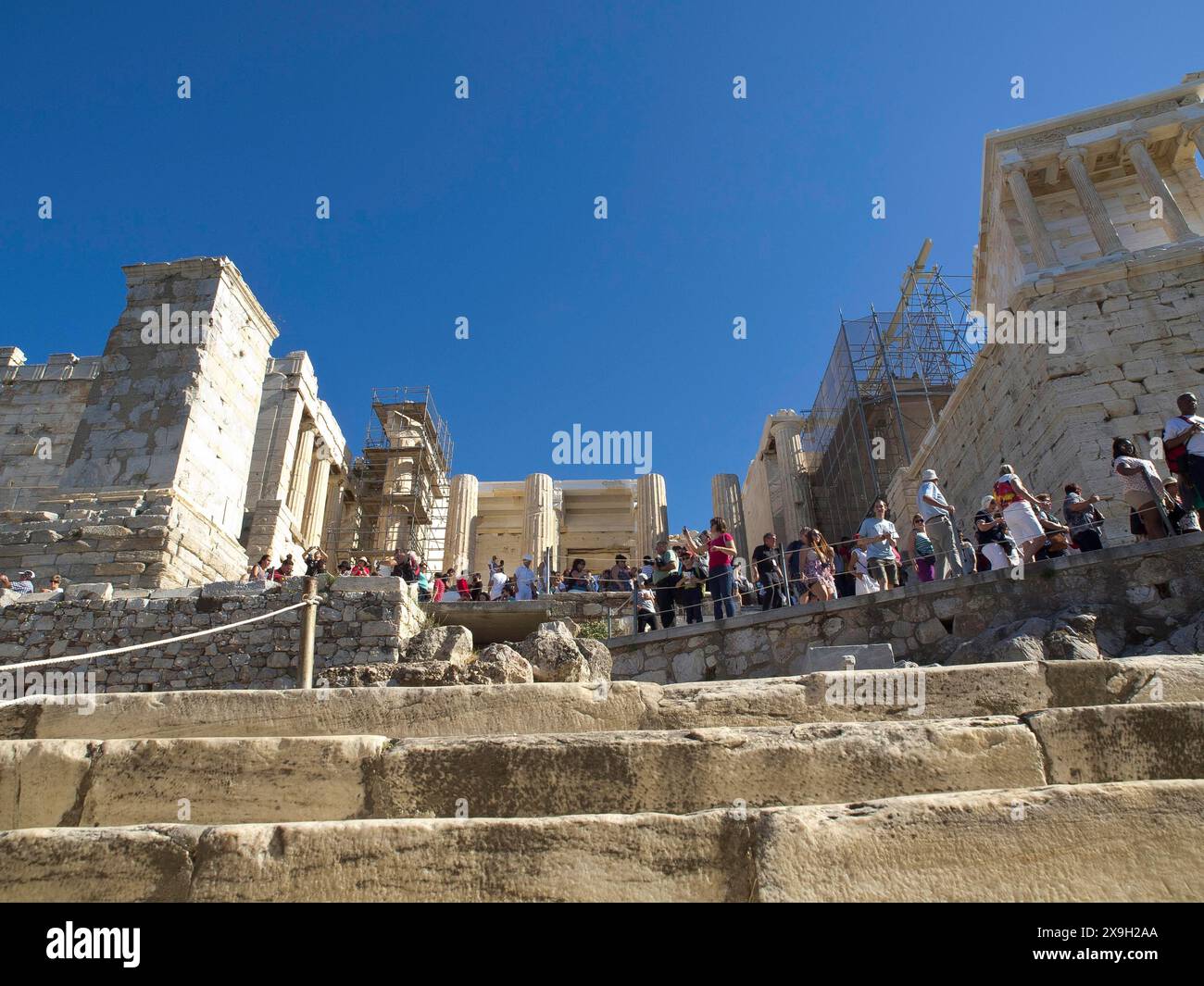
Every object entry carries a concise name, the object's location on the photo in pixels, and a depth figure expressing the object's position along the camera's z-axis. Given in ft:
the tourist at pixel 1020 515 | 28.48
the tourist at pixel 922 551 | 32.14
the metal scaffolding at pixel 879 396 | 64.08
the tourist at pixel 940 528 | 30.48
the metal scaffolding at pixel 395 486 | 78.54
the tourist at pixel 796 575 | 32.84
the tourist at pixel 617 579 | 44.34
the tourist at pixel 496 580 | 43.60
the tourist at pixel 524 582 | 41.45
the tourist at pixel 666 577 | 35.81
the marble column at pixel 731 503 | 80.43
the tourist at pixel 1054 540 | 29.07
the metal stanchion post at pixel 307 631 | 21.62
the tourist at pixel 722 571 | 31.40
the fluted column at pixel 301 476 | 68.64
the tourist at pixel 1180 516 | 27.22
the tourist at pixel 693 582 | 33.27
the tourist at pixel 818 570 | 30.66
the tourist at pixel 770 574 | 33.63
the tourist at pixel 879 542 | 30.76
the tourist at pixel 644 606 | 33.78
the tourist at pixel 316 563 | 39.45
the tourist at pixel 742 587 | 35.75
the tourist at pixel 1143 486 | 27.04
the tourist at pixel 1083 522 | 29.40
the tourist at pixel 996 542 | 30.25
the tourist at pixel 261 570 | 38.45
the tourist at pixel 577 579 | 43.65
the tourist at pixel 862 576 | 31.78
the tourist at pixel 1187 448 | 26.73
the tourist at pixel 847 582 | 32.62
